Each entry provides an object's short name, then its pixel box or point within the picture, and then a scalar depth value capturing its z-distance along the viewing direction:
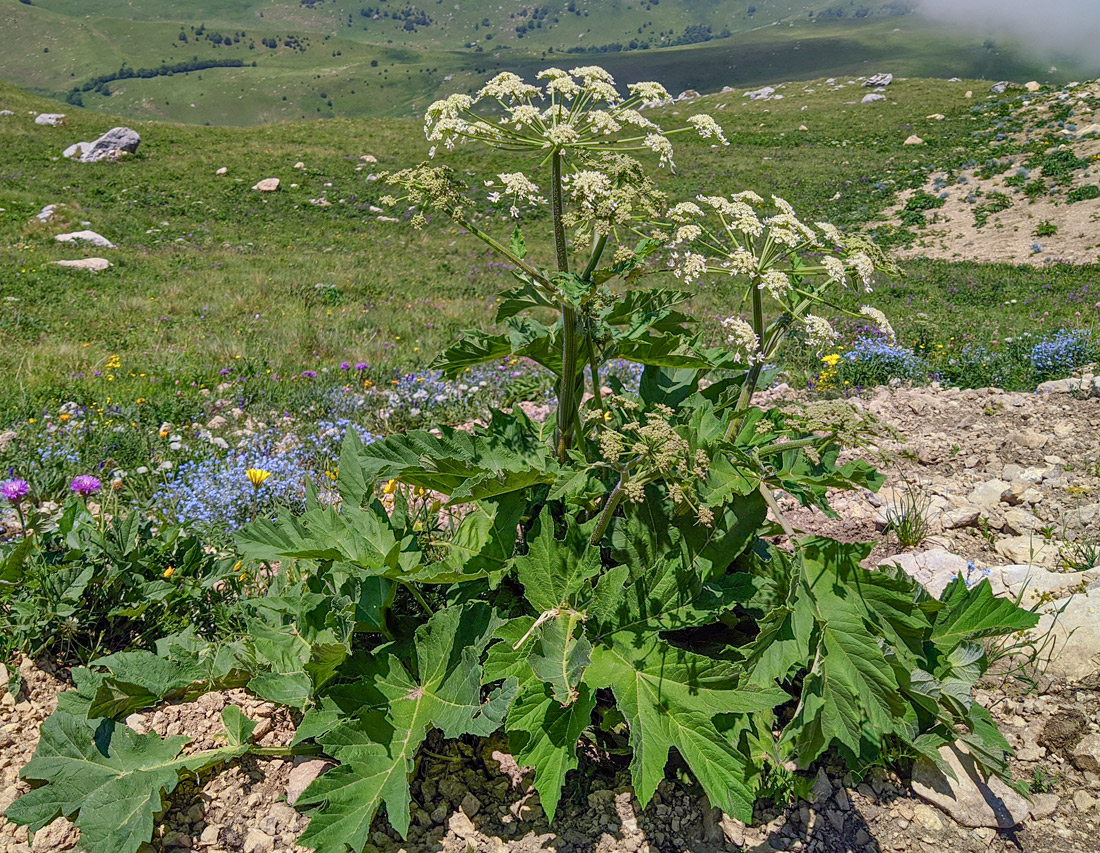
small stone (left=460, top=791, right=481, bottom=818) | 2.42
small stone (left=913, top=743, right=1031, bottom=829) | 2.40
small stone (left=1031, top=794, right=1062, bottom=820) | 2.40
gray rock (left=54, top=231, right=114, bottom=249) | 17.70
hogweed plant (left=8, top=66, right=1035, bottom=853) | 2.15
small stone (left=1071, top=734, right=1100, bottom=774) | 2.50
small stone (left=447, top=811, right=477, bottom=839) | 2.34
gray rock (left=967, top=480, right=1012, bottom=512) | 4.03
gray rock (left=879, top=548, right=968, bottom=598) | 3.29
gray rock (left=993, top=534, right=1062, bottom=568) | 3.58
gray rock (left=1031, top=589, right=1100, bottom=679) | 2.88
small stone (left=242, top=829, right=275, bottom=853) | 2.26
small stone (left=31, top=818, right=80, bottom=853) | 2.20
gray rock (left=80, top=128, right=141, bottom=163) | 28.25
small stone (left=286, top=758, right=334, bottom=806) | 2.43
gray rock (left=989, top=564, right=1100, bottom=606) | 3.24
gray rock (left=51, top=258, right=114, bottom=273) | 14.40
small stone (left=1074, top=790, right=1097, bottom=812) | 2.39
